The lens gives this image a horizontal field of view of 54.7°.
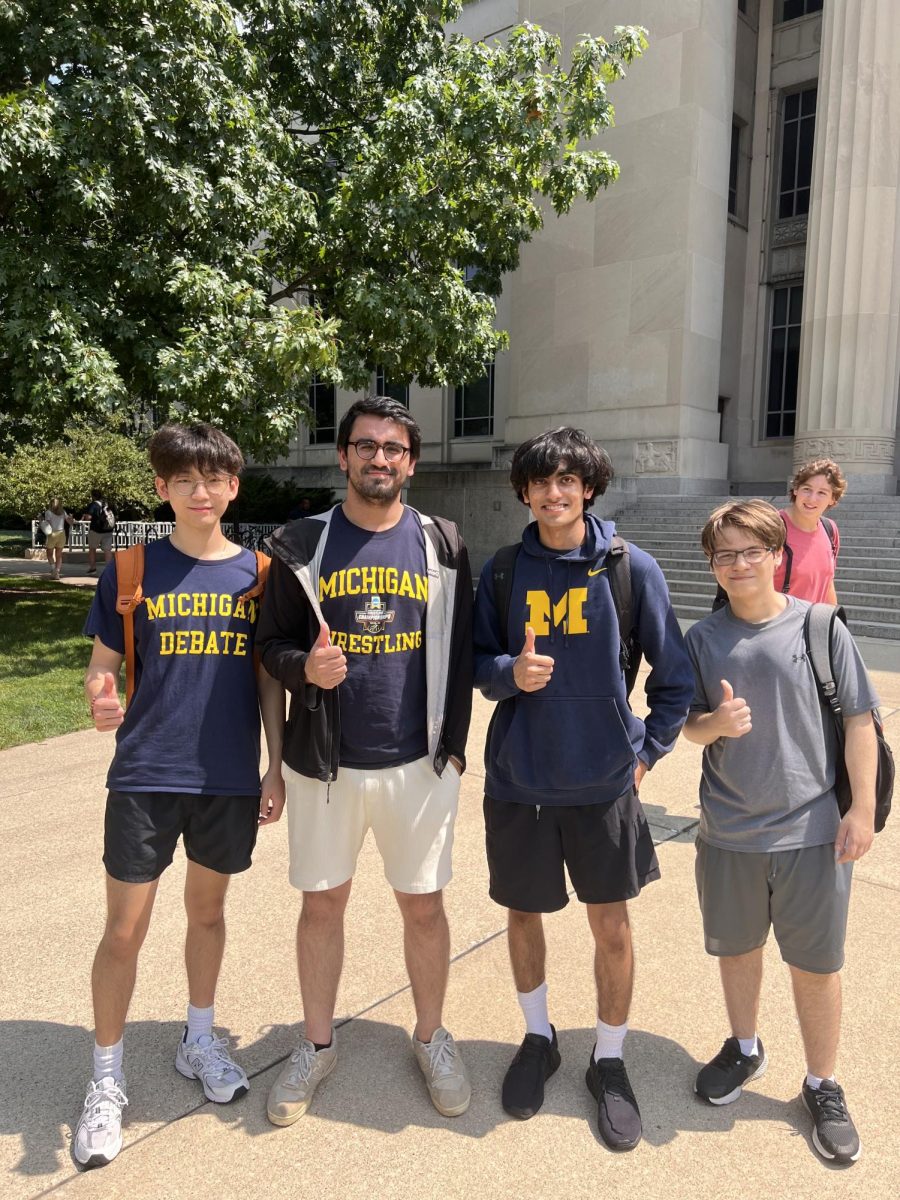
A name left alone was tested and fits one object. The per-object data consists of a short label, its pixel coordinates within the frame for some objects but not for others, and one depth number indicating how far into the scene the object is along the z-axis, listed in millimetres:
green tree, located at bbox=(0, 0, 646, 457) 8211
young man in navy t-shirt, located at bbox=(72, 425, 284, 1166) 2502
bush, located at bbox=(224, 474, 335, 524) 22828
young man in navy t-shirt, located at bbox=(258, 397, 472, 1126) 2557
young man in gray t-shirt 2414
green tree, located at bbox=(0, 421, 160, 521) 23125
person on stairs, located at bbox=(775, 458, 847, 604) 4227
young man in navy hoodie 2520
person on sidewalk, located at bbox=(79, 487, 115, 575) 19234
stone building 16641
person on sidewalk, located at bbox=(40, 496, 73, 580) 18875
